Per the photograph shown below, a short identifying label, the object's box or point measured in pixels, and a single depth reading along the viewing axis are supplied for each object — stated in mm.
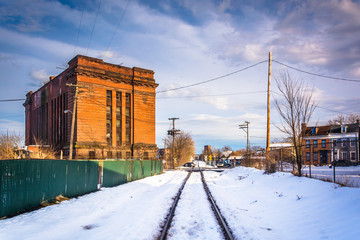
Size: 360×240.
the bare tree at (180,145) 86994
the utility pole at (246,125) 55575
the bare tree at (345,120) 72375
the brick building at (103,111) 42688
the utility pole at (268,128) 21984
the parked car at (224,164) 65812
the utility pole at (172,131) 56812
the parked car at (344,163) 35112
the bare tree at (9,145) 19319
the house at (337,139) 51647
